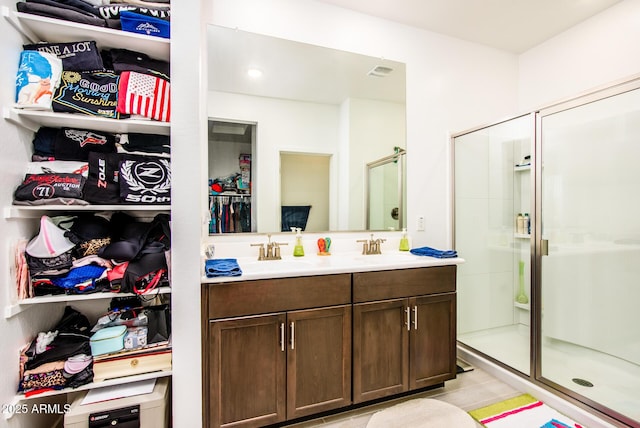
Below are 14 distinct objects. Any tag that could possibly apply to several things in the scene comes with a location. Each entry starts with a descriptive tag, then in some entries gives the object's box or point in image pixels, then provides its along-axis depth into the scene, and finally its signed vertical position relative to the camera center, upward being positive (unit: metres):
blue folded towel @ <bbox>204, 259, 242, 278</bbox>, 1.55 -0.29
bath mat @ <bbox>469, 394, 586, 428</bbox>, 1.76 -1.22
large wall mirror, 2.08 +0.62
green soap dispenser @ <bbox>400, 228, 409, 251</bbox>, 2.48 -0.24
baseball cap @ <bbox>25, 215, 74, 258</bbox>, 1.37 -0.13
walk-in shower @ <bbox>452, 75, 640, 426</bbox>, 1.88 -0.25
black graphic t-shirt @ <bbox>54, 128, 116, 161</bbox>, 1.50 +0.35
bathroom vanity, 1.57 -0.70
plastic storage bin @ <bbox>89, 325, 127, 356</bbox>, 1.46 -0.61
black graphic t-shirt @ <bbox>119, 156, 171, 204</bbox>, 1.49 +0.16
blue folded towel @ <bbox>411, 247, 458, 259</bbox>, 2.10 -0.29
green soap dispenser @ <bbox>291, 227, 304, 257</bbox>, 2.18 -0.25
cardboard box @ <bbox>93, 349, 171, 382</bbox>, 1.47 -0.74
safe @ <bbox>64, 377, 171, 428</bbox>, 1.37 -0.92
